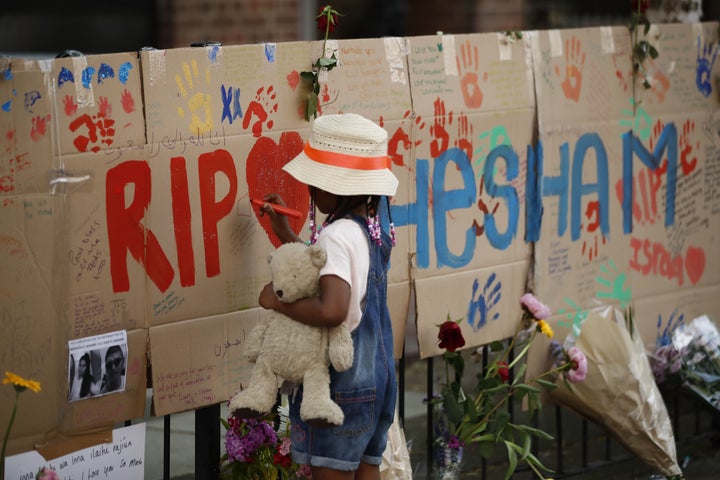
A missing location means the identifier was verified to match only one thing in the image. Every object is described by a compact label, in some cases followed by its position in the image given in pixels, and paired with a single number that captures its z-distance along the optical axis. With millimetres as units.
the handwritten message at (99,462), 6773
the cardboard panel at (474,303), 8687
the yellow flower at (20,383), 6223
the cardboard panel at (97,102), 6707
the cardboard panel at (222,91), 7141
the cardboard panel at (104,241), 6789
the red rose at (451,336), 8203
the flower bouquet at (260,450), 7656
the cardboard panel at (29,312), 6582
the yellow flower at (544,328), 8789
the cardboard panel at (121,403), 6969
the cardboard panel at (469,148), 8602
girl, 6652
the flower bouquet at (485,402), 8453
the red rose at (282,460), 7699
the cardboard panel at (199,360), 7320
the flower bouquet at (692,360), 10266
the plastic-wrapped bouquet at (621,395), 9328
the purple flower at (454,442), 8562
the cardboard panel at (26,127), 6473
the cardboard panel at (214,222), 7223
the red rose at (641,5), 9969
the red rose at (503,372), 8758
